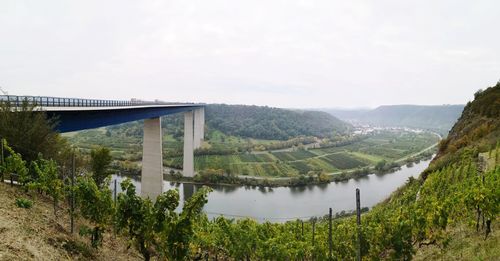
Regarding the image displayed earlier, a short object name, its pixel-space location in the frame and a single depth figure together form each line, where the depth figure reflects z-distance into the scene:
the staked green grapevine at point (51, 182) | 11.27
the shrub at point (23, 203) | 10.31
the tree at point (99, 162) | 20.50
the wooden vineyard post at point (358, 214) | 8.35
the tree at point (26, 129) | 14.34
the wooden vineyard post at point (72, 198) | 10.61
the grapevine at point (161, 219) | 8.29
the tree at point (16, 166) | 11.88
